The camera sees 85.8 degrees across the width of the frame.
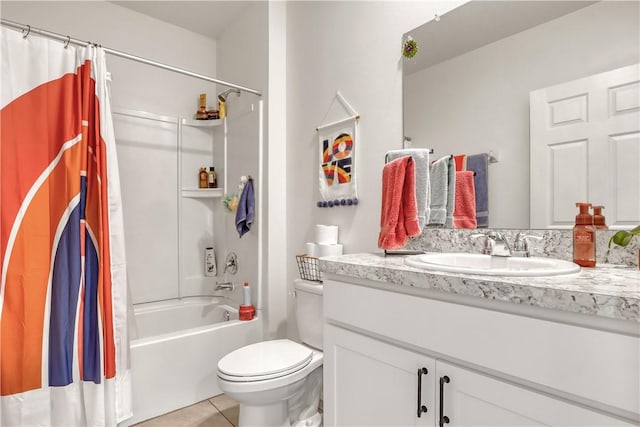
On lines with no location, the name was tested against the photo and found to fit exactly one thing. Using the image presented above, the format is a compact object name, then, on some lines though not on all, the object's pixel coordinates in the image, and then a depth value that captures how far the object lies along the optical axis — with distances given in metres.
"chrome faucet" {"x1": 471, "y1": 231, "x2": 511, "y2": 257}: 1.12
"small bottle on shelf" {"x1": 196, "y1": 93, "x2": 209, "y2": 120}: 2.89
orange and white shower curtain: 1.43
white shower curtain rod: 1.45
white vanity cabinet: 0.67
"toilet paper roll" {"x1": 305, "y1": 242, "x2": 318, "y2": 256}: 1.97
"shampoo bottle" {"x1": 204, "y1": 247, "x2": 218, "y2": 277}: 2.88
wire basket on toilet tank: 1.89
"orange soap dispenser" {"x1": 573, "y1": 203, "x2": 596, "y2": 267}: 1.03
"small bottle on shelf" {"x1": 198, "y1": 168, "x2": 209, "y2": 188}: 2.91
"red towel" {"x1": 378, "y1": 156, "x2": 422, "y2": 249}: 1.37
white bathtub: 1.82
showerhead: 2.81
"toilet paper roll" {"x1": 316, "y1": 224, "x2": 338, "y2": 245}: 1.95
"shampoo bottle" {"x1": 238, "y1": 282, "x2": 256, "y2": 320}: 2.27
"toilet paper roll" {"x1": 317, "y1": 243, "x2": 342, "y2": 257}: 1.91
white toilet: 1.47
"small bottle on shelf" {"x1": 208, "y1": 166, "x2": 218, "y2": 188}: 2.92
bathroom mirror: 1.12
